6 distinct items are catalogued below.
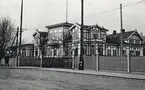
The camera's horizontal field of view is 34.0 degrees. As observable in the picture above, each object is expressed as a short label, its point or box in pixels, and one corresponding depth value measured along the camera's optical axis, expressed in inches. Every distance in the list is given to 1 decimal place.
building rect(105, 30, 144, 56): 2337.6
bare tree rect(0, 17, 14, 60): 1943.9
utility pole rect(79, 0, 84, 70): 1190.5
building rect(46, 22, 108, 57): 2158.0
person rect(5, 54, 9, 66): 2001.5
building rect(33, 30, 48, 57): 2198.6
